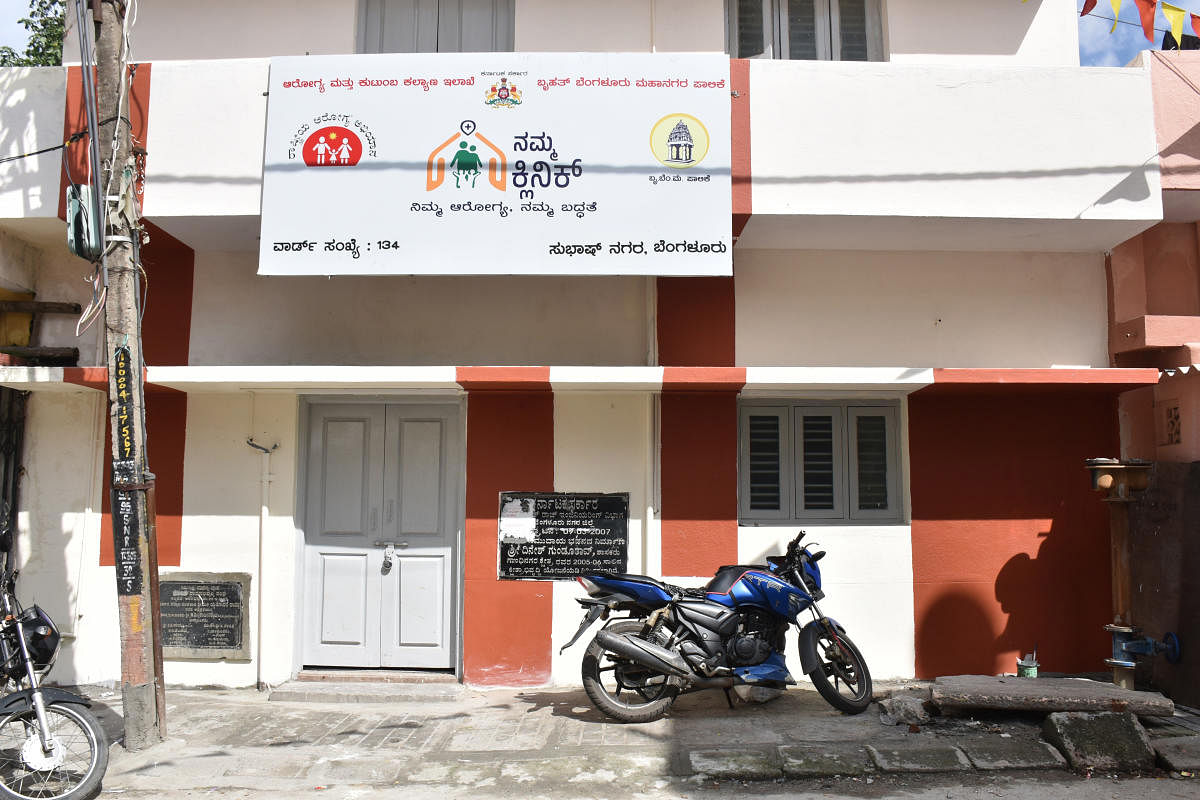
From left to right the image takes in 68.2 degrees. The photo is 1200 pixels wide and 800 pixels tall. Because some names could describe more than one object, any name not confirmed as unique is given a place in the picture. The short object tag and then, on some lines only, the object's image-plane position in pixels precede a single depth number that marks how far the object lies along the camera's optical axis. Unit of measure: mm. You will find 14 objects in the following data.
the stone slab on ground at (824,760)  5379
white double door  7539
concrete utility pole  5789
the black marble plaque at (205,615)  7398
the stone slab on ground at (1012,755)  5430
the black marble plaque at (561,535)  7422
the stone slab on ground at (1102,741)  5391
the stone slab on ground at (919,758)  5410
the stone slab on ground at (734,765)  5359
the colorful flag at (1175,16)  7004
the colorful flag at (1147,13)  7012
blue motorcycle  6266
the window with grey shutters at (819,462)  7598
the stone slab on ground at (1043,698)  5910
